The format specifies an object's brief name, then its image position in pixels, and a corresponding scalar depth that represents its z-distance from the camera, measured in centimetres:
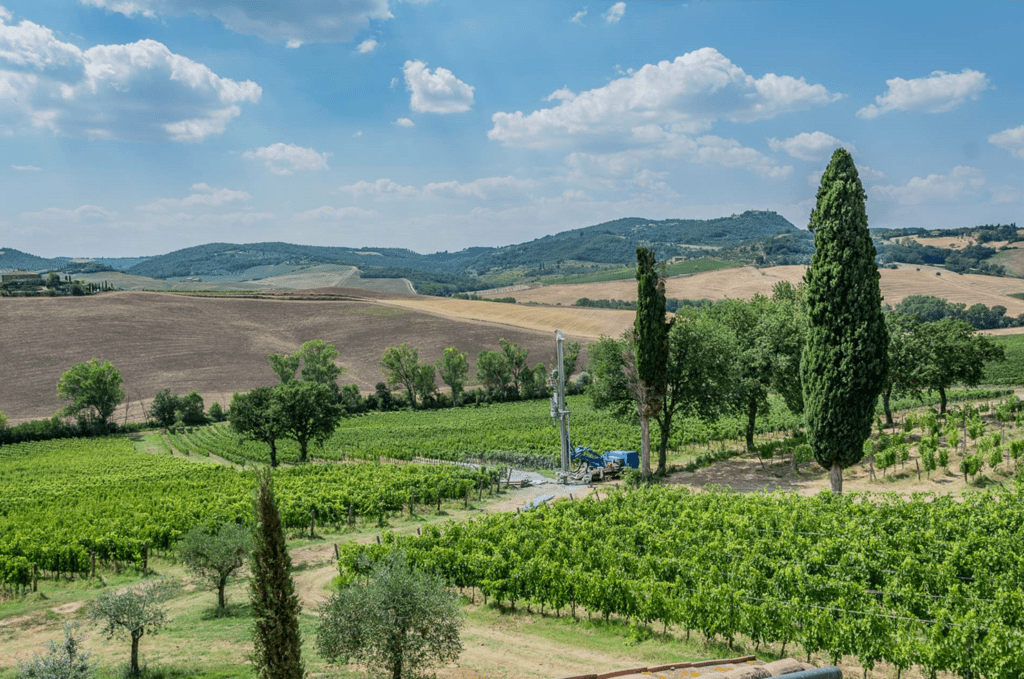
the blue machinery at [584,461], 3541
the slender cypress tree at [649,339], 3262
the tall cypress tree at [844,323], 2445
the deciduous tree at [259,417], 4284
